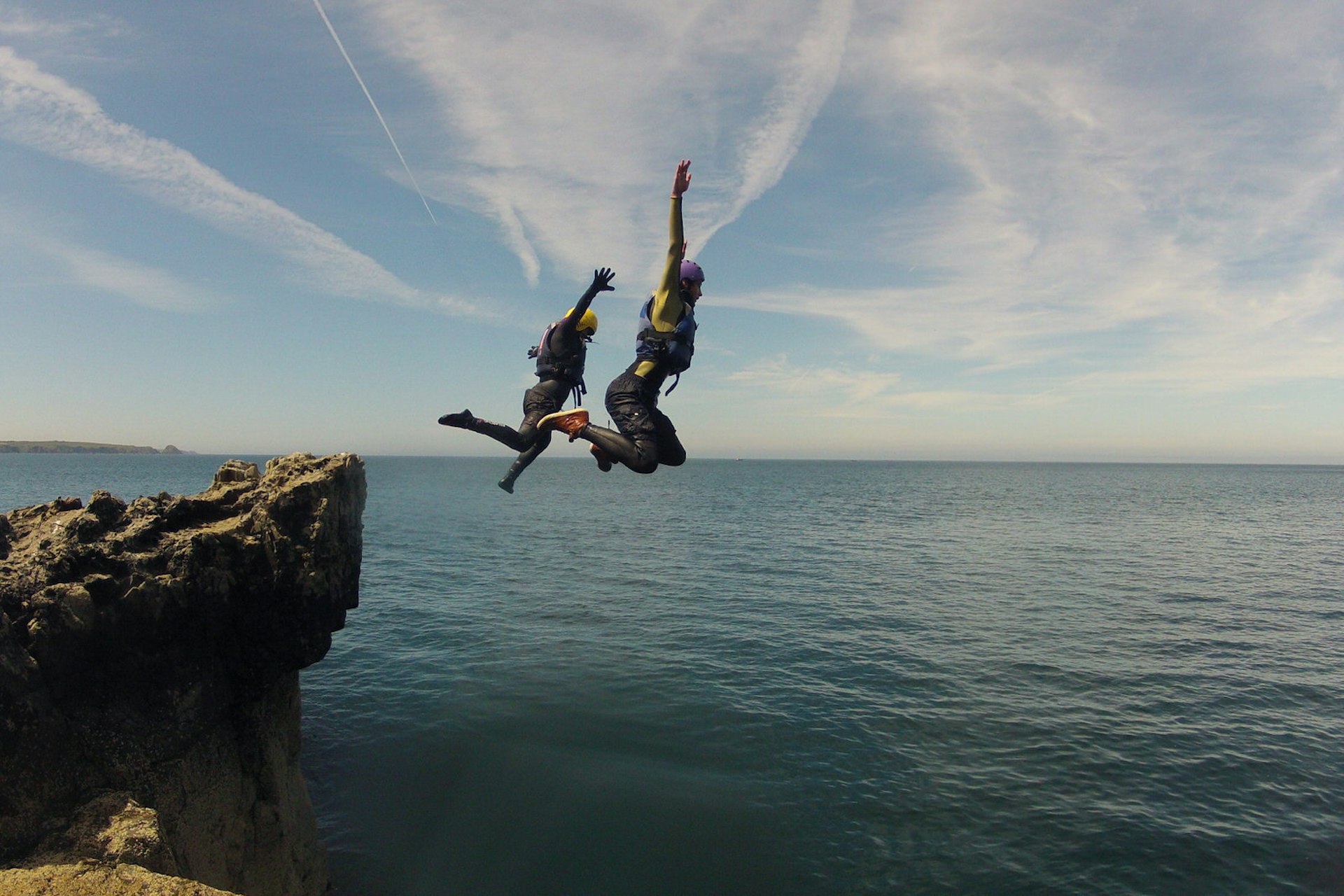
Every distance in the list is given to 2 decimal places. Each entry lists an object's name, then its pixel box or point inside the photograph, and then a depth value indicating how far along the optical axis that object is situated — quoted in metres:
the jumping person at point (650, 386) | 9.16
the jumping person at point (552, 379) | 9.83
